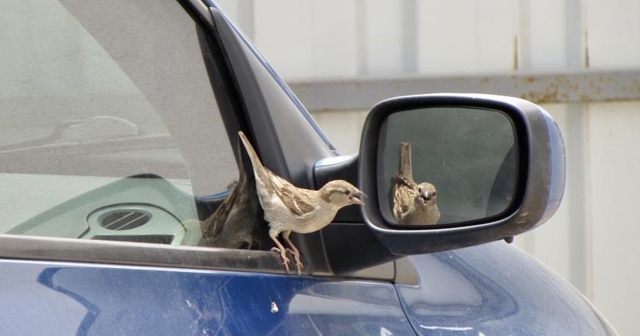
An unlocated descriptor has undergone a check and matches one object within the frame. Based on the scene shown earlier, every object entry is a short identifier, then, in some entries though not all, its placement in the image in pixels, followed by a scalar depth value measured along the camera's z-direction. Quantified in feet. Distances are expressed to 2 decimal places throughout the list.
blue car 15.67
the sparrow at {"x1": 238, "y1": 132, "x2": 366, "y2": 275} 16.36
